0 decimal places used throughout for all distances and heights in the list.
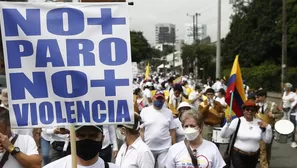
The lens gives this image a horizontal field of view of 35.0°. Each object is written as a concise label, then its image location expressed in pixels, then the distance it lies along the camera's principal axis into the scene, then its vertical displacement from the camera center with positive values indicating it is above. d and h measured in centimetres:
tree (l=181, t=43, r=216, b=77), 5369 -97
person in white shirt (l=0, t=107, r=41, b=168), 373 -79
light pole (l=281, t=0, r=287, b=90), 2967 -79
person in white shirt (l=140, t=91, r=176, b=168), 704 -120
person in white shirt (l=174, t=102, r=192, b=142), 738 -126
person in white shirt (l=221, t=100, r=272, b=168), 661 -125
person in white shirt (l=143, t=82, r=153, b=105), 1162 -122
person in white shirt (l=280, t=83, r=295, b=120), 1290 -151
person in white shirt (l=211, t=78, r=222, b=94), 2068 -171
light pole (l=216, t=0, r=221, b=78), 3053 +40
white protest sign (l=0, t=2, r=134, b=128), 298 -8
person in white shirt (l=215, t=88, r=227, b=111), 1201 -131
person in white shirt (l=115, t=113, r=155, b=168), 450 -101
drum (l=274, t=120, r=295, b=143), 910 -163
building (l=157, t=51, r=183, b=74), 7822 -313
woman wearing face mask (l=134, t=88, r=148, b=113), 1219 -137
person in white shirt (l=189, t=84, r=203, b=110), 1129 -125
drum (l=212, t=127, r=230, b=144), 823 -159
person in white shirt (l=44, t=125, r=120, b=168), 307 -66
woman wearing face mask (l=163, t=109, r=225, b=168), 423 -94
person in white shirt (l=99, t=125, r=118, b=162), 654 -135
